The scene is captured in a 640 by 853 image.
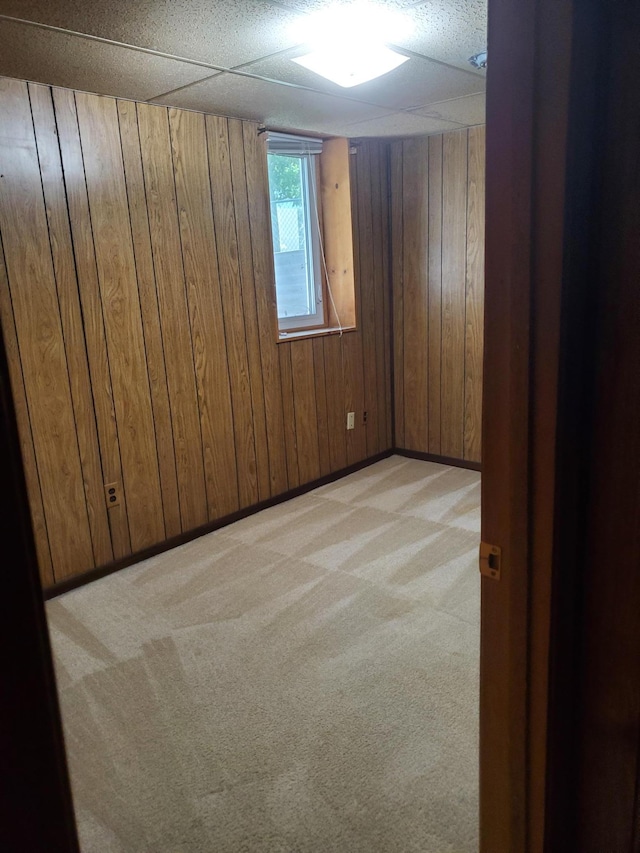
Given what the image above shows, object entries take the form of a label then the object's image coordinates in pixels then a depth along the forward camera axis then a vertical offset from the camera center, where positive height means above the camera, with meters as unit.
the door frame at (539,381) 0.89 -0.17
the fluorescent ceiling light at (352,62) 2.34 +0.79
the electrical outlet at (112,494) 3.00 -0.95
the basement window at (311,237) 3.97 +0.25
